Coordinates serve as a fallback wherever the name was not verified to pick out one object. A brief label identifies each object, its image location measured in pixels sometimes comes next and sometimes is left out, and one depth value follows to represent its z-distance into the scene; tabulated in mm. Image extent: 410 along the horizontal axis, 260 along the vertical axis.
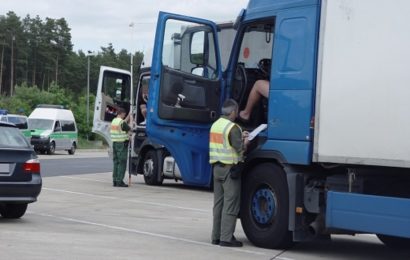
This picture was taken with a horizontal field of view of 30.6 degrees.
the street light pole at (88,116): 57425
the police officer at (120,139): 17906
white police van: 37875
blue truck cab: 7602
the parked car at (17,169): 10586
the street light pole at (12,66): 94438
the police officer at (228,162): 9281
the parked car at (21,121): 36531
